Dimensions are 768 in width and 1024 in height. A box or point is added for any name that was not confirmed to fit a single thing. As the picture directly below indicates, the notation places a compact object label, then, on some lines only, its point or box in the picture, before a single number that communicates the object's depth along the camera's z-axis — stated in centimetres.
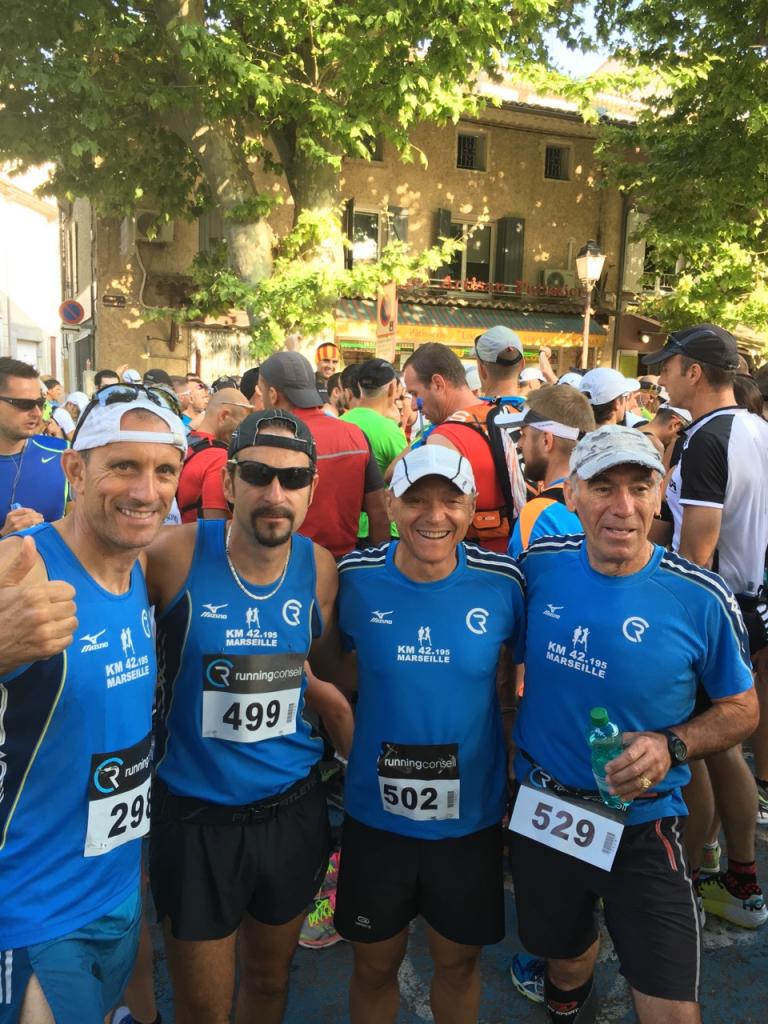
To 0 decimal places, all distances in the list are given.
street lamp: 1198
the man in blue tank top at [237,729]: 223
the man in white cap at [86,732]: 174
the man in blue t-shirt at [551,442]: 308
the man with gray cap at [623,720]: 213
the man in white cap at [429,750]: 229
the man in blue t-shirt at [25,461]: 424
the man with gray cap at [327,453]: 424
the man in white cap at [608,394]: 525
